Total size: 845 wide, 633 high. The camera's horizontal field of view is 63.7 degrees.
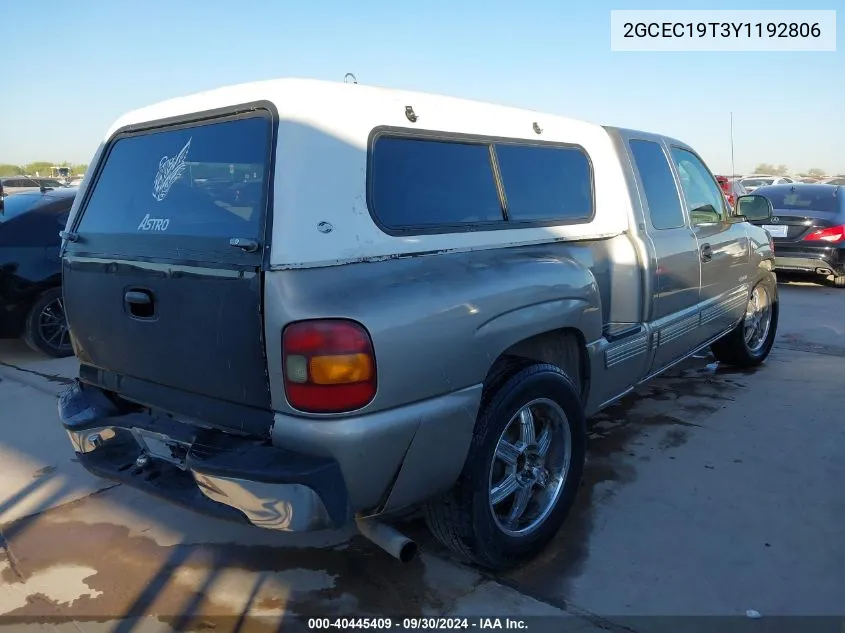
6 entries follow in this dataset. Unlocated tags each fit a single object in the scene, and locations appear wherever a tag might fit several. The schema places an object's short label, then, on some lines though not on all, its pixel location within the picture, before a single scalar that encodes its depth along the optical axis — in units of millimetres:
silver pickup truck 2193
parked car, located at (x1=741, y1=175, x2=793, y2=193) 26722
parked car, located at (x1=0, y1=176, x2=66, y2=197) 16812
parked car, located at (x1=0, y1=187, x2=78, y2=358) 6230
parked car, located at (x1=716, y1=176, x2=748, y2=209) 16566
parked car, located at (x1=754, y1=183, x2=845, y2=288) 9414
